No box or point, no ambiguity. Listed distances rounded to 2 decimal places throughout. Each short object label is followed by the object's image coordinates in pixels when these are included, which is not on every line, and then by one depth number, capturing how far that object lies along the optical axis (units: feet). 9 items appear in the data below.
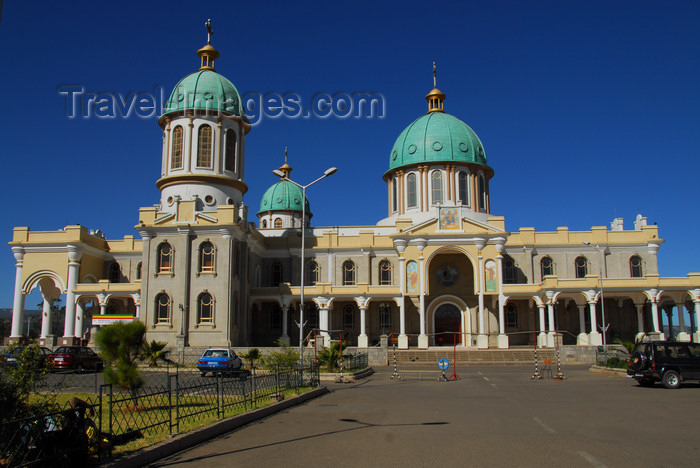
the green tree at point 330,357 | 86.94
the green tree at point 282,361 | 70.37
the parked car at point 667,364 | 69.72
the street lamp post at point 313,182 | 79.77
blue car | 84.59
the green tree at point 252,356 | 94.72
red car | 92.79
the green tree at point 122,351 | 45.19
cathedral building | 128.67
